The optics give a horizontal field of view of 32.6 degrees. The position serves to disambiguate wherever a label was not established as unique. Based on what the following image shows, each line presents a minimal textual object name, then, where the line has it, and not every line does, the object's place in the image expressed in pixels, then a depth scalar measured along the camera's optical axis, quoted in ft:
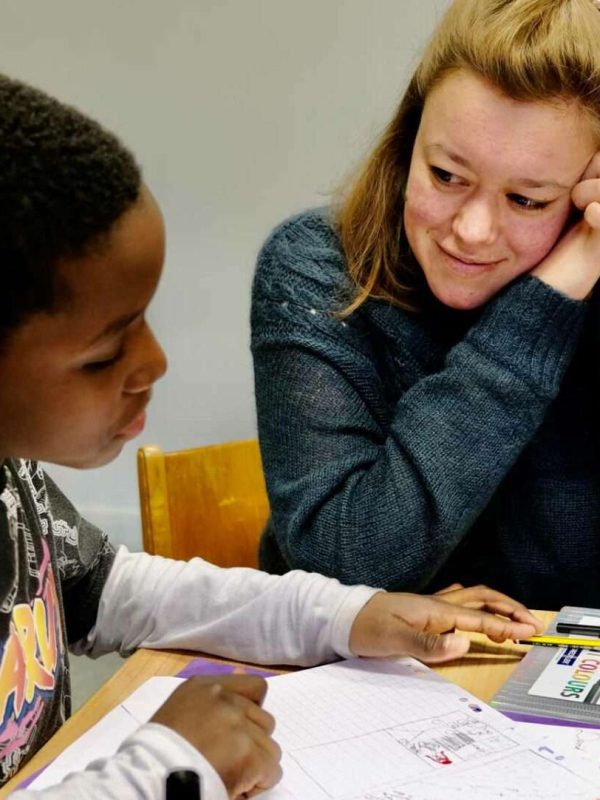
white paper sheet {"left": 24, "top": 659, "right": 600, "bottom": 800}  2.32
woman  3.40
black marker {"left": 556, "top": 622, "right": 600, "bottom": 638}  3.17
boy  1.96
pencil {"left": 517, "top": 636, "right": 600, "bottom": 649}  3.08
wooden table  2.70
